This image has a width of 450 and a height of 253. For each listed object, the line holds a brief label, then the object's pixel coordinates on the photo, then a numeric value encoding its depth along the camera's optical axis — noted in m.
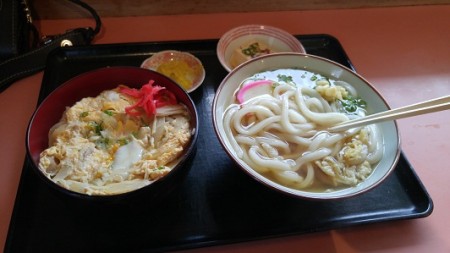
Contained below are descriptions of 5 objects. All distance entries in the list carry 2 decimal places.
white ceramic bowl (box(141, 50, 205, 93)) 0.43
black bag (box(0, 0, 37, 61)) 0.43
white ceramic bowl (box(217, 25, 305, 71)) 0.47
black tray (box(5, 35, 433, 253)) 0.30
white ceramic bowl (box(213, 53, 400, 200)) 0.29
